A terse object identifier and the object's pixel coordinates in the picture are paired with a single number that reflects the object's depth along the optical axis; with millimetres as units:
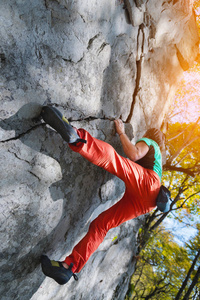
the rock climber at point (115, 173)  1555
